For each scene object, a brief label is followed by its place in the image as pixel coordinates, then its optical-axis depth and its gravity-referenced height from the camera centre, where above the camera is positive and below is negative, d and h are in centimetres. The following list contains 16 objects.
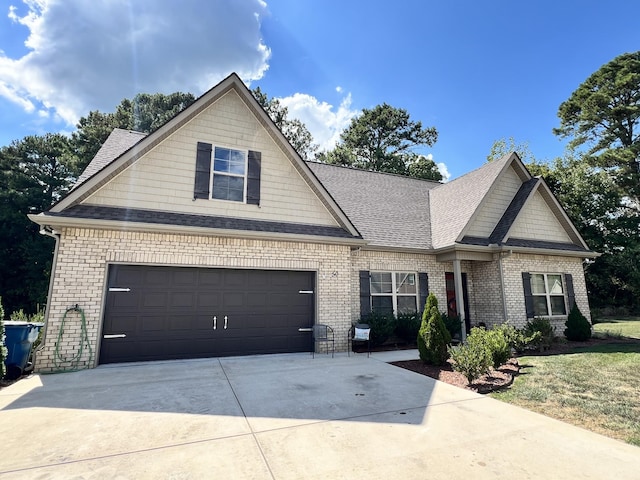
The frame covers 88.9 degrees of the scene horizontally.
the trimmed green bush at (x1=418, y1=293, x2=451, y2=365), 755 -97
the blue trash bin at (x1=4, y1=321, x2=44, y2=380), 673 -105
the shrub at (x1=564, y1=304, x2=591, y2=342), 1152 -112
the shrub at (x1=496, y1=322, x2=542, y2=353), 829 -120
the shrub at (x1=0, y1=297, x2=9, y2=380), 615 -106
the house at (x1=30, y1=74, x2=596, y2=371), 764 +135
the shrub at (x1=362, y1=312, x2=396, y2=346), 988 -95
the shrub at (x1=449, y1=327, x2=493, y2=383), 610 -120
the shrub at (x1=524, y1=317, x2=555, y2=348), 1005 -112
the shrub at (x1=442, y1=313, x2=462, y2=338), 1062 -92
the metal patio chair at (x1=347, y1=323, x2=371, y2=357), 901 -110
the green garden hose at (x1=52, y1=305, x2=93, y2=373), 700 -125
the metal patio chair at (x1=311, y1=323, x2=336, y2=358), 911 -112
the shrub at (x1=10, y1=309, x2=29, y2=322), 1103 -69
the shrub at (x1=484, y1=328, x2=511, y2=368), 709 -113
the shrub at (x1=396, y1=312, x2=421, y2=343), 1048 -100
